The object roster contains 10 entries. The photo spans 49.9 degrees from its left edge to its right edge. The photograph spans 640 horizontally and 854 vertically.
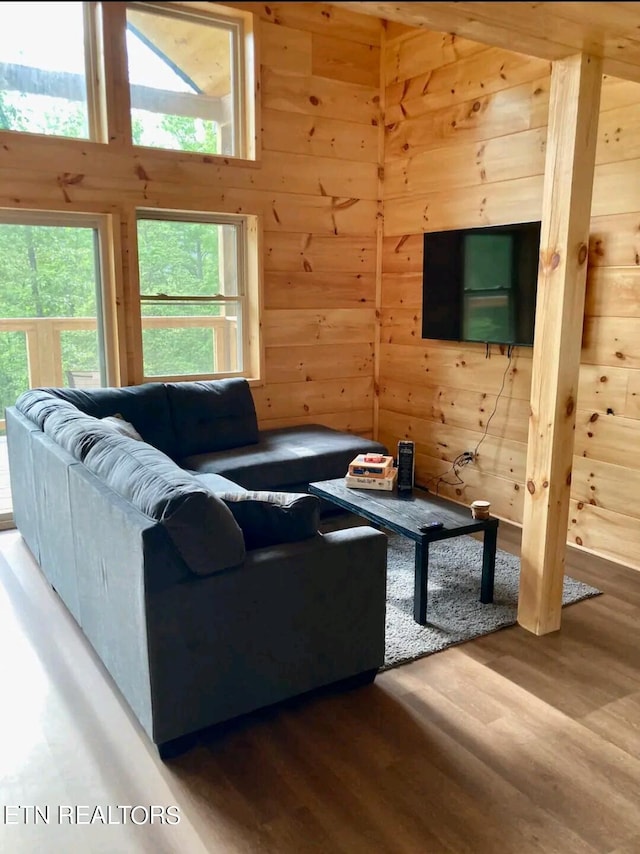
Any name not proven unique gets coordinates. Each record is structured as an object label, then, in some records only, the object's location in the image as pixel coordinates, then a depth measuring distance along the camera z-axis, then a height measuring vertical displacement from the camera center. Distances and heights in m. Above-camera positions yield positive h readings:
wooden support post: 2.48 -0.13
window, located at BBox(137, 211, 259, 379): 4.44 +0.00
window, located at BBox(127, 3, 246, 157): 4.15 +1.27
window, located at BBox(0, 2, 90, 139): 3.79 +1.11
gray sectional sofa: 2.02 -0.91
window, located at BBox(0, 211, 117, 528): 4.02 -0.06
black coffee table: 2.93 -0.97
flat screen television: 3.85 +0.08
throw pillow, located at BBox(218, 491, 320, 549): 2.27 -0.72
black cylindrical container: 3.43 -0.84
